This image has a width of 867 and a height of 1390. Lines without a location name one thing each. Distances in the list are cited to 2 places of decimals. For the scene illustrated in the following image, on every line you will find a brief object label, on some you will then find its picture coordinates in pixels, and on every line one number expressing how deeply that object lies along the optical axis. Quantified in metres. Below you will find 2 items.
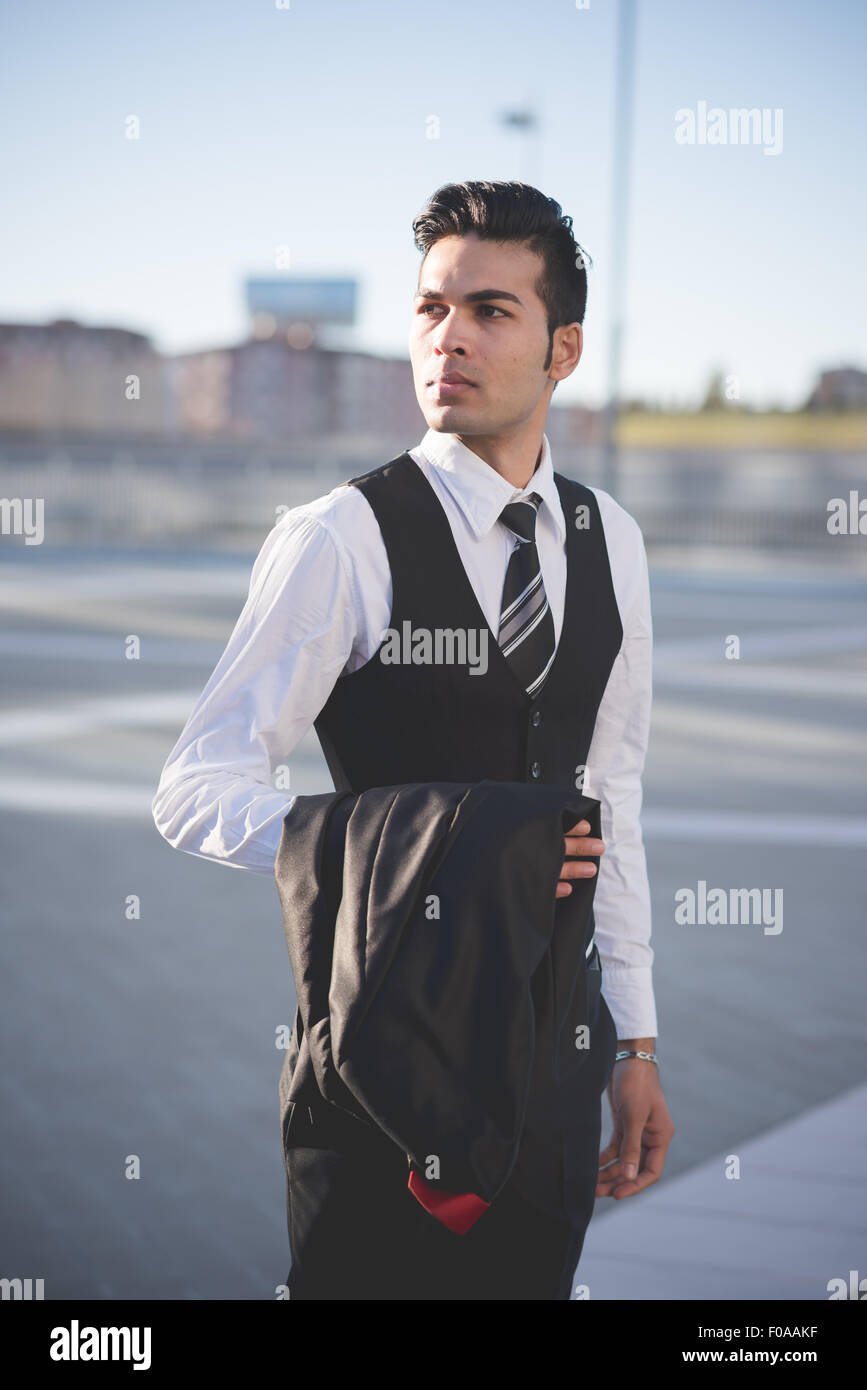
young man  1.82
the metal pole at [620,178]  21.72
